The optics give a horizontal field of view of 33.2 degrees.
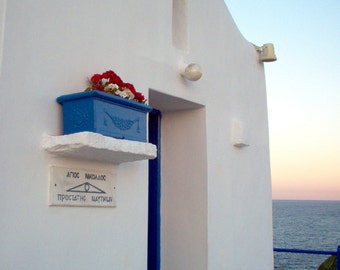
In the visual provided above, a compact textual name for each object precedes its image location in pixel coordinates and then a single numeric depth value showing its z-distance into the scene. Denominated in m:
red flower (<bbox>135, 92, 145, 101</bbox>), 4.66
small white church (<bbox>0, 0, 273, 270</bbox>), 4.11
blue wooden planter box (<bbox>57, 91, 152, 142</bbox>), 4.20
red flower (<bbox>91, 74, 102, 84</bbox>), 4.49
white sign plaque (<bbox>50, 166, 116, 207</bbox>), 4.29
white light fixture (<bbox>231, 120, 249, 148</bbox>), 6.63
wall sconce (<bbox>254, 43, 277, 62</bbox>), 7.54
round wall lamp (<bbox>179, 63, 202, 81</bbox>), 5.69
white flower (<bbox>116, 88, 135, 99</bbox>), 4.48
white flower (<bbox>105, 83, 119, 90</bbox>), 4.47
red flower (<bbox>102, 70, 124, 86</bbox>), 4.53
